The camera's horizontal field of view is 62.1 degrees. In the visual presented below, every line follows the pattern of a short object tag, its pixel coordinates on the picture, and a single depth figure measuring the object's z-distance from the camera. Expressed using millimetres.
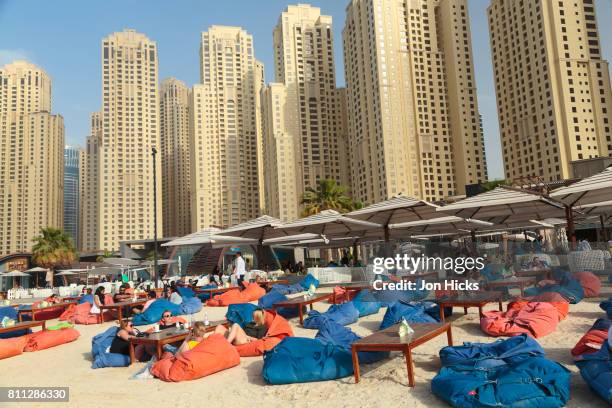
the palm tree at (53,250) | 50062
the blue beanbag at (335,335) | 7770
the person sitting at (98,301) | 14773
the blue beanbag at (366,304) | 11430
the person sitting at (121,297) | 14973
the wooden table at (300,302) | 11047
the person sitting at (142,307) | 13780
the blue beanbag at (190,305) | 14839
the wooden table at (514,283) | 10898
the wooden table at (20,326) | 10961
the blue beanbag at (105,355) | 8508
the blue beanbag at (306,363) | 6328
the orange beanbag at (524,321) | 7938
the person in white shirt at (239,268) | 18859
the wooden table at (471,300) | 9188
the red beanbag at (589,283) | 11180
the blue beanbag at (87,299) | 16250
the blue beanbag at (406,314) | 8961
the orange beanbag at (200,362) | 6980
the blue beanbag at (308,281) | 17341
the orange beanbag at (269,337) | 8172
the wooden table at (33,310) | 14552
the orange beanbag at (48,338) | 10898
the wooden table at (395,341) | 5781
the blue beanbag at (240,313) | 10258
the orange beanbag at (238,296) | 16109
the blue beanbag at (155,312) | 12992
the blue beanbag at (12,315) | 12328
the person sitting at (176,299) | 14469
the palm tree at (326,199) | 43875
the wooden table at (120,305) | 13438
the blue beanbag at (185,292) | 16375
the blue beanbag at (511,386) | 4648
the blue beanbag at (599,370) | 4664
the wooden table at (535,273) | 11062
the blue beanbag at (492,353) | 5480
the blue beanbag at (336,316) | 10320
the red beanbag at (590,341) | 5949
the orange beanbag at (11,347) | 10094
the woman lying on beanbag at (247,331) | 8375
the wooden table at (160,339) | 7926
